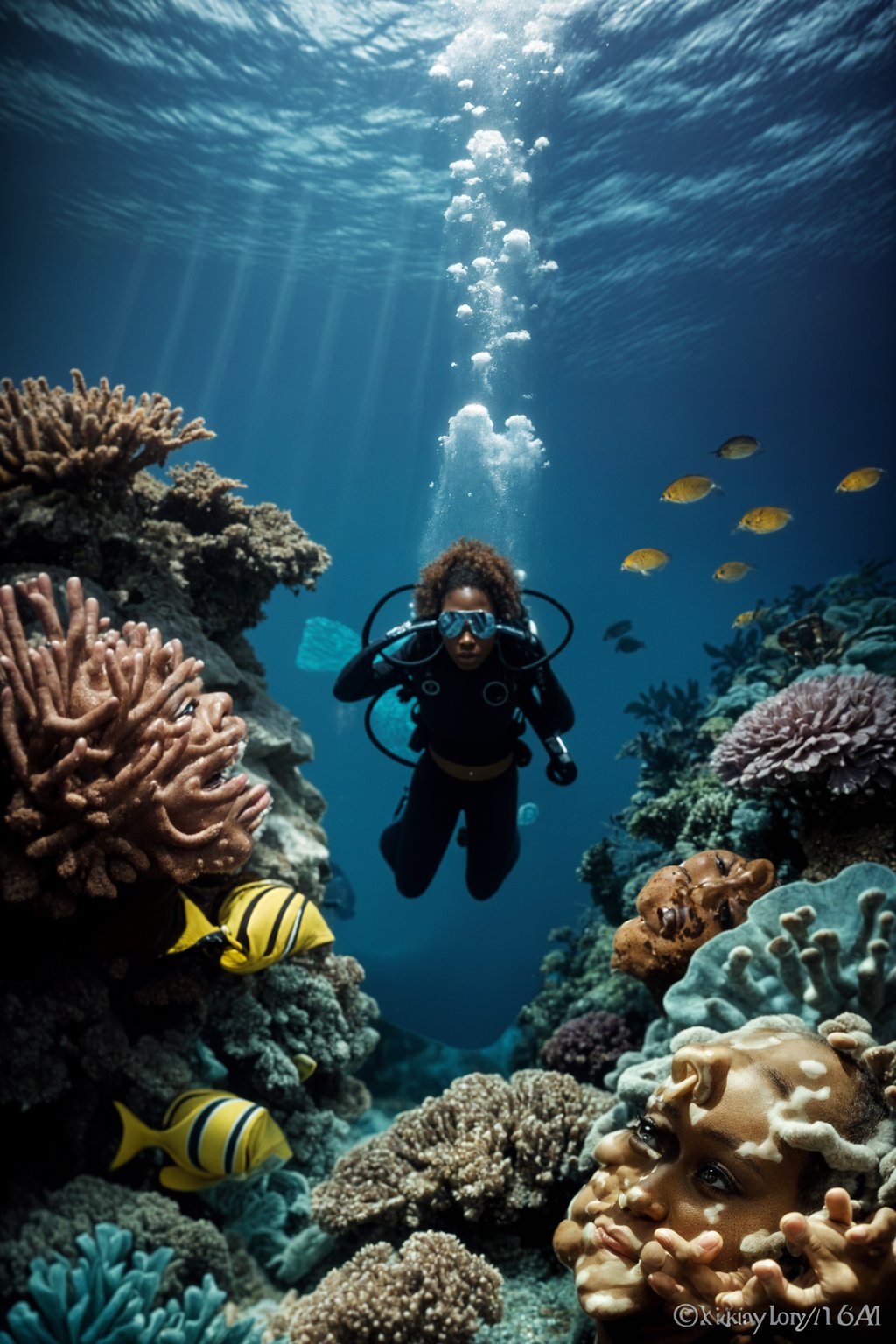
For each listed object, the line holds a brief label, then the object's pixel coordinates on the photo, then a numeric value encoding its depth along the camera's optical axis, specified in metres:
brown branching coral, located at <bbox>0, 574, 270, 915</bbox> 2.16
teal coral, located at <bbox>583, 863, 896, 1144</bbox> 2.00
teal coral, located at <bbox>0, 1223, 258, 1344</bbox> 2.22
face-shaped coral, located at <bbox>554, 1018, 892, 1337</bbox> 1.37
